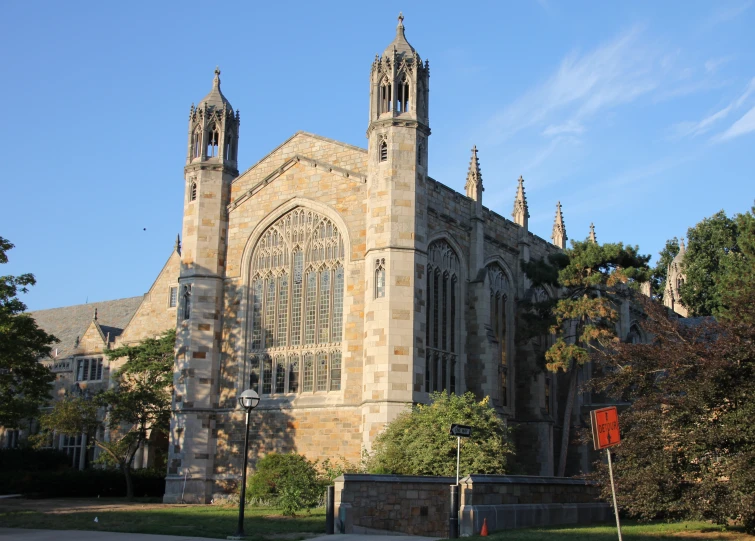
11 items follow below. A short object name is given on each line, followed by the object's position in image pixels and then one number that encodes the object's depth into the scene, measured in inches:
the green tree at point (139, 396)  1400.1
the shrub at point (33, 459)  1695.4
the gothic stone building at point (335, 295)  1204.5
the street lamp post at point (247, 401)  788.4
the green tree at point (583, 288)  1310.3
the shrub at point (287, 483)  1009.5
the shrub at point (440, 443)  1031.0
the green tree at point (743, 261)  1301.7
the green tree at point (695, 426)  690.2
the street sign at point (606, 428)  617.3
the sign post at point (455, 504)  738.2
